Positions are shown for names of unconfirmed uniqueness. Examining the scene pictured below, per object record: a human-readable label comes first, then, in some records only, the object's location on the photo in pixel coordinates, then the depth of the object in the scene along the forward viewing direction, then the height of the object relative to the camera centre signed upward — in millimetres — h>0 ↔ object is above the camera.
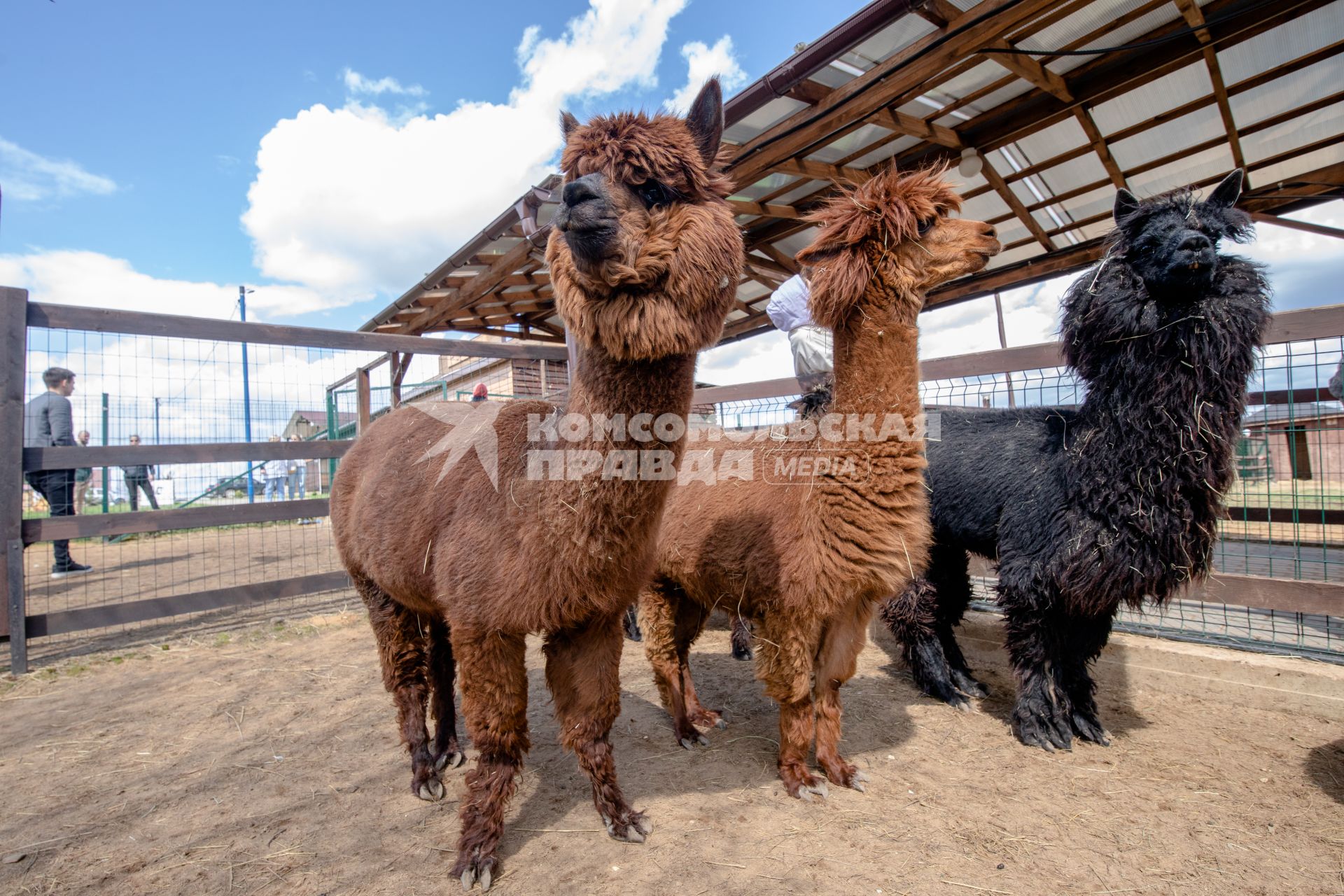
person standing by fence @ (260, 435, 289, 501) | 13523 +59
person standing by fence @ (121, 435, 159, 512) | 9680 +79
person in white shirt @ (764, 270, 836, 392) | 4117 +832
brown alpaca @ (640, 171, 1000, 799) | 2600 -181
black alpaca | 2789 -63
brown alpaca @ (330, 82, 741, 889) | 1887 -114
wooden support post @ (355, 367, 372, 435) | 6922 +871
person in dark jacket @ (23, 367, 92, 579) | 6172 +651
